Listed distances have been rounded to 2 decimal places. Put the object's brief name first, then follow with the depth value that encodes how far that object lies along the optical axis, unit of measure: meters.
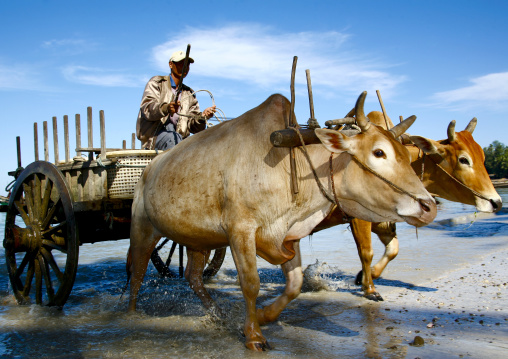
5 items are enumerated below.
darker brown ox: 5.23
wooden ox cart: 5.21
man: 5.50
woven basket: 5.32
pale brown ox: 3.67
